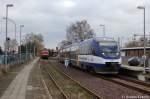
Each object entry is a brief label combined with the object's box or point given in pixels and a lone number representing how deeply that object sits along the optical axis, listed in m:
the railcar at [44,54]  50.49
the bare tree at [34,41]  63.02
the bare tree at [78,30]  58.65
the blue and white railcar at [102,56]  13.78
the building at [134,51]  35.28
